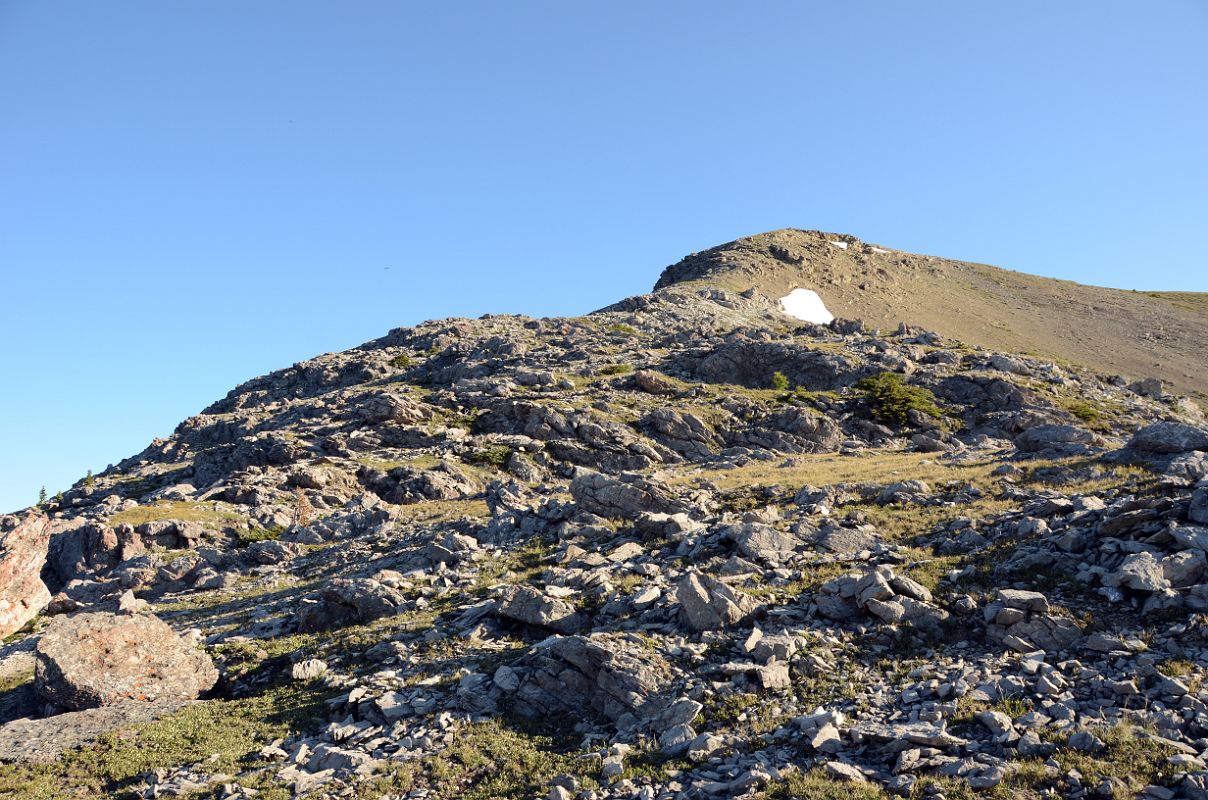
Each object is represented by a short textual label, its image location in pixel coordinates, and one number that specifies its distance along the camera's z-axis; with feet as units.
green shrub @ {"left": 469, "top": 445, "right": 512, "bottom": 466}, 160.15
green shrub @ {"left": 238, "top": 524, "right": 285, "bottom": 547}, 117.91
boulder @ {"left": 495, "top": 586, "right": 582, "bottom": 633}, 57.00
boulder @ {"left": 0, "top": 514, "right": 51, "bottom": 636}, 88.18
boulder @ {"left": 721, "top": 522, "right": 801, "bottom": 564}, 62.90
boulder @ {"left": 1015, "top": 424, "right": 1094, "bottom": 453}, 102.01
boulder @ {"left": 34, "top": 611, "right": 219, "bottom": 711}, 52.65
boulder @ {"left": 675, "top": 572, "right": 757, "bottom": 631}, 52.29
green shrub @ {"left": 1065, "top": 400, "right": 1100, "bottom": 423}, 169.78
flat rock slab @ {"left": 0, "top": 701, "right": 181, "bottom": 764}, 45.16
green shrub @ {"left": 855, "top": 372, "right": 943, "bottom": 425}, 179.73
